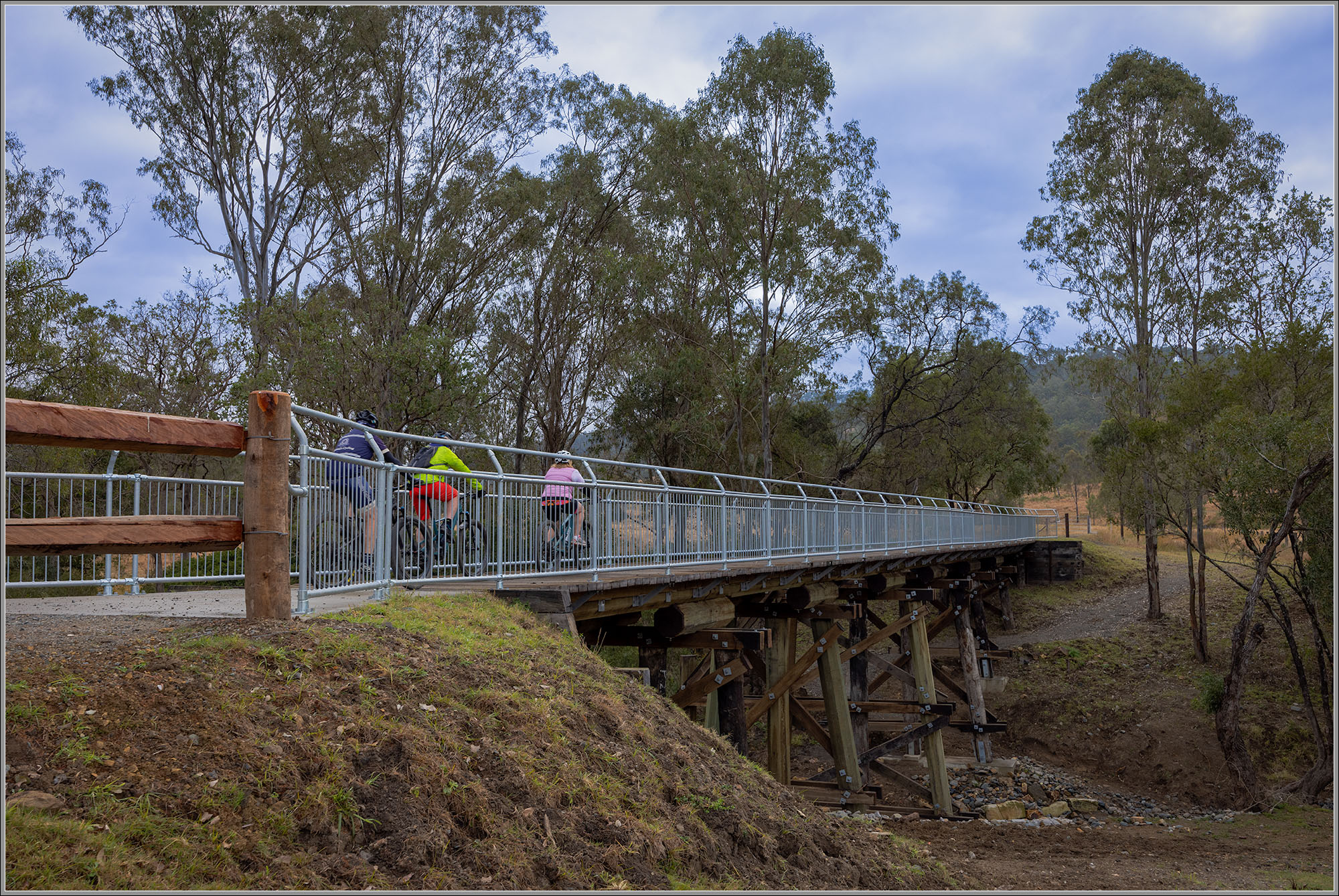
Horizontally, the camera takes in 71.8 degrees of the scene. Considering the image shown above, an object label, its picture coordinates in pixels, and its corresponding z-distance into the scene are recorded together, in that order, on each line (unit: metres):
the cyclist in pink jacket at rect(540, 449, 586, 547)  8.72
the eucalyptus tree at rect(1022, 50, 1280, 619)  26.75
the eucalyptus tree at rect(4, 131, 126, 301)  23.62
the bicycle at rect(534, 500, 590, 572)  8.58
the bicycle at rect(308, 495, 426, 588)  6.29
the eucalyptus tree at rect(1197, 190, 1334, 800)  15.86
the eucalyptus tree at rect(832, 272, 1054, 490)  27.31
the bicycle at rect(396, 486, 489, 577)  7.28
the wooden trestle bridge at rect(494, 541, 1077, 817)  9.38
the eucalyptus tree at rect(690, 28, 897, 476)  24.36
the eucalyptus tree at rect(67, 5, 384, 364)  23.70
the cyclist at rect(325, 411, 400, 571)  6.40
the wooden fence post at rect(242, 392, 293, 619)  5.24
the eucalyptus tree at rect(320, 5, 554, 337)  24.16
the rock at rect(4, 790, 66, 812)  3.32
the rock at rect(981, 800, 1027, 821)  15.23
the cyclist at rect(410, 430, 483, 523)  7.20
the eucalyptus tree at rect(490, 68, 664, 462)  28.03
